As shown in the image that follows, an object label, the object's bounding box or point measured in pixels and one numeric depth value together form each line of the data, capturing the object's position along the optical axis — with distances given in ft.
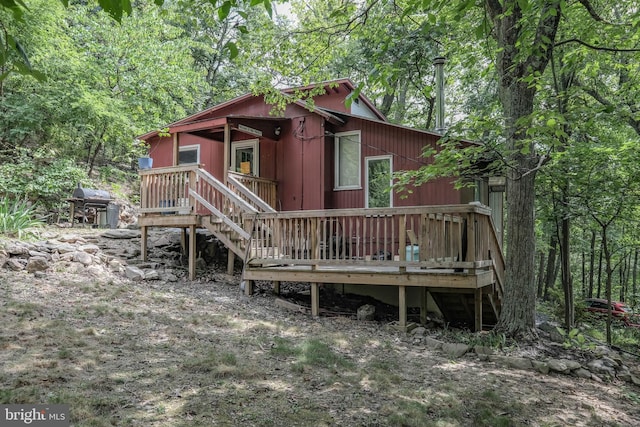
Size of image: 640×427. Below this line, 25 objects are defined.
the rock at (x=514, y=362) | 16.35
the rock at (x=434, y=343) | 18.31
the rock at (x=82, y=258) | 24.93
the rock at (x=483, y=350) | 17.51
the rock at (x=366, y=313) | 22.50
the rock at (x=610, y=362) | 17.02
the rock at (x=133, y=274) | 25.36
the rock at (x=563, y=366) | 15.98
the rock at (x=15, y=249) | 23.35
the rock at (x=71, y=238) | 27.86
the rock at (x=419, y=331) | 20.18
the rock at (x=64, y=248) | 25.34
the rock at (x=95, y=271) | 24.12
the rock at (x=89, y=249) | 26.53
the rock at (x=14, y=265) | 22.41
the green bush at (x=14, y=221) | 25.90
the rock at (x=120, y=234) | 32.24
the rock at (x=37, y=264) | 22.58
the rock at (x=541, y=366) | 15.96
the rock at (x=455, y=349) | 17.31
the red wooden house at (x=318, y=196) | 20.65
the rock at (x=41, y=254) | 23.75
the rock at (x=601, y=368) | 16.40
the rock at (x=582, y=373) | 15.92
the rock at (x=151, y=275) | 25.85
